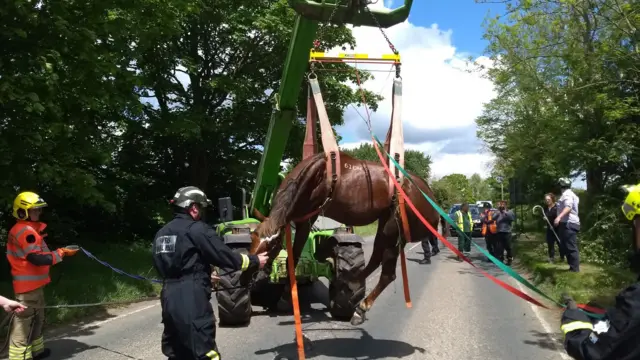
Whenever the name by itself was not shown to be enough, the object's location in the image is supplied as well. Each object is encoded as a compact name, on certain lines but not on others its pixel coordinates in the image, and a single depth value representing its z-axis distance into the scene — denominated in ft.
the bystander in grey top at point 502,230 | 44.47
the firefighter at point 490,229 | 45.43
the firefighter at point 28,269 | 18.12
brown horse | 15.39
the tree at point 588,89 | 37.93
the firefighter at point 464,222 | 50.37
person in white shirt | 31.83
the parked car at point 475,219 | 84.20
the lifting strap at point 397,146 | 16.24
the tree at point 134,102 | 23.89
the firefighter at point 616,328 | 7.91
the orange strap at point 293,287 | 15.41
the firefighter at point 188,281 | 12.80
